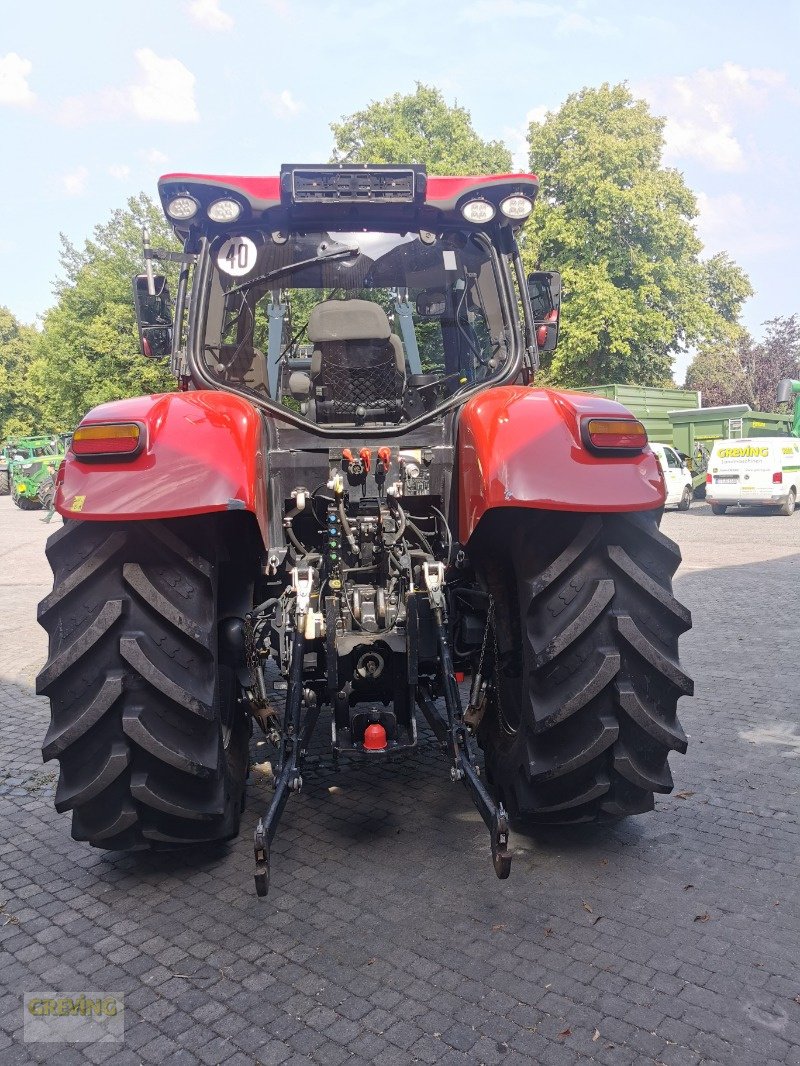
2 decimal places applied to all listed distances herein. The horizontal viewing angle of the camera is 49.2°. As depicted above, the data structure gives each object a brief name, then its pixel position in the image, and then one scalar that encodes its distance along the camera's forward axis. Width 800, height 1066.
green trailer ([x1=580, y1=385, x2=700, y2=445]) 25.22
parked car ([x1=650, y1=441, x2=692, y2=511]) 21.28
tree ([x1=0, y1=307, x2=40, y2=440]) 52.38
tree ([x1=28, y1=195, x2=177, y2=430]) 30.89
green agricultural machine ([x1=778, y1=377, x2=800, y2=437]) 22.80
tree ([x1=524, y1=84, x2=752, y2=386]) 28.75
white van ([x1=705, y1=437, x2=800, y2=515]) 19.39
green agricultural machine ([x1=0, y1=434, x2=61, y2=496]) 30.66
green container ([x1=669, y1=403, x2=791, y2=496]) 24.12
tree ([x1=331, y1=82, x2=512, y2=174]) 34.31
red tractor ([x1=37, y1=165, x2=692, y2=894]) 3.04
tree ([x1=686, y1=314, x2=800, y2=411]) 43.12
